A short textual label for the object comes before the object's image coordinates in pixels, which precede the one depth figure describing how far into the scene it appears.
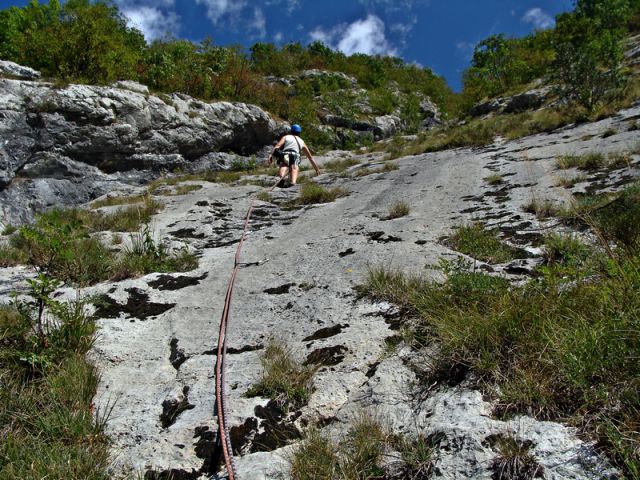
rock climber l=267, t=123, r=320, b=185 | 10.94
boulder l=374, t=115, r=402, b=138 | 24.09
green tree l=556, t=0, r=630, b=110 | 12.91
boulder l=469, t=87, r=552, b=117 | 17.86
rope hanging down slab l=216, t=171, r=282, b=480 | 2.12
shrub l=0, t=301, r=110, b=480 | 2.11
